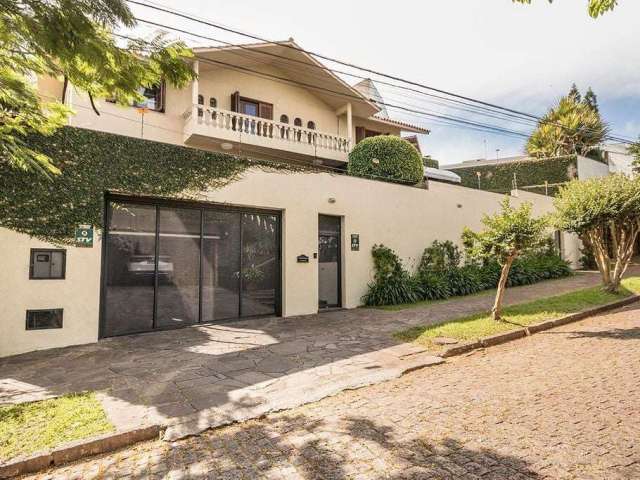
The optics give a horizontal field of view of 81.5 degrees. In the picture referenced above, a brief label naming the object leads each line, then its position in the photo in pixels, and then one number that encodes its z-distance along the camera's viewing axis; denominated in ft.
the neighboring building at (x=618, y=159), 98.84
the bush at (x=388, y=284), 36.11
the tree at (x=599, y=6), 12.73
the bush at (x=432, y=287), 38.04
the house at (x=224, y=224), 22.13
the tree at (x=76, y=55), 9.54
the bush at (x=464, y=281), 40.63
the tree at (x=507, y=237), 24.52
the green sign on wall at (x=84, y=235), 22.62
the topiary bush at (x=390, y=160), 42.09
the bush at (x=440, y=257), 41.04
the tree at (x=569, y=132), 76.54
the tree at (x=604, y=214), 32.86
